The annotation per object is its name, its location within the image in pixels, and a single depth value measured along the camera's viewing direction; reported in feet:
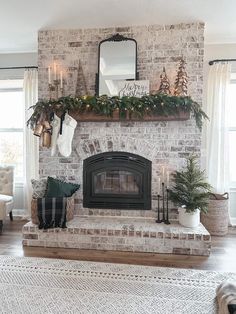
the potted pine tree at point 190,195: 10.94
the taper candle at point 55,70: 12.67
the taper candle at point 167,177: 12.16
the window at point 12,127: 16.02
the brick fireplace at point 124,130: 11.88
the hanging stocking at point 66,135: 11.96
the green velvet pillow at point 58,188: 11.44
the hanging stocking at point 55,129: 12.00
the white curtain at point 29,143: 14.83
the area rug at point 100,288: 6.98
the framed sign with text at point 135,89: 11.89
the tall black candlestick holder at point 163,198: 12.07
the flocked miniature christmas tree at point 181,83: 11.55
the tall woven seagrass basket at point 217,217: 12.74
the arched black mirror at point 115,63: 12.22
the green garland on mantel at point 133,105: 11.15
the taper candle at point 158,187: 12.27
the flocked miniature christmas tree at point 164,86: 11.68
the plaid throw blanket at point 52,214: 10.98
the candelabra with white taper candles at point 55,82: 12.62
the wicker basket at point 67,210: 11.27
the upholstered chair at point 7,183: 14.21
